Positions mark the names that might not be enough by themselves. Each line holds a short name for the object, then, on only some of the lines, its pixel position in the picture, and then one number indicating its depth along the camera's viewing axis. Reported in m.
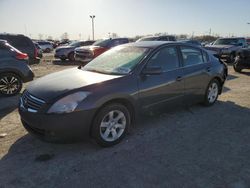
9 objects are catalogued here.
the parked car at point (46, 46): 27.25
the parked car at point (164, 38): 12.01
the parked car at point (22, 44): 8.91
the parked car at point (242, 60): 8.71
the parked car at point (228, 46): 12.18
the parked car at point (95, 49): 11.25
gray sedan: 2.70
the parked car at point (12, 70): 5.26
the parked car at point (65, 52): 14.42
